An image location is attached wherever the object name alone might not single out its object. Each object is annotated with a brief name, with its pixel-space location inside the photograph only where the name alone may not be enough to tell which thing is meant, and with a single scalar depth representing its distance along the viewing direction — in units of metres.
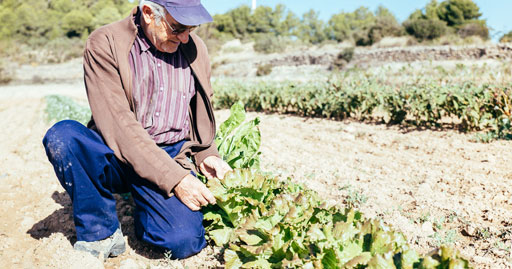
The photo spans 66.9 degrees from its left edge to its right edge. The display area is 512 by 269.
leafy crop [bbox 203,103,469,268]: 1.38
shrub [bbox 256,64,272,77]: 22.20
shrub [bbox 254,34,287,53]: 35.19
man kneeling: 2.02
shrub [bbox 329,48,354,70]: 20.89
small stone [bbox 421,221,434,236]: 2.42
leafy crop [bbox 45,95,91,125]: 6.35
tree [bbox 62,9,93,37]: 48.53
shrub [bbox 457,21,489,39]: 26.73
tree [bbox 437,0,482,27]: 36.44
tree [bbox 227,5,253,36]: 59.91
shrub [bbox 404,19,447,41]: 26.61
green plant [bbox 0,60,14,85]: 23.48
